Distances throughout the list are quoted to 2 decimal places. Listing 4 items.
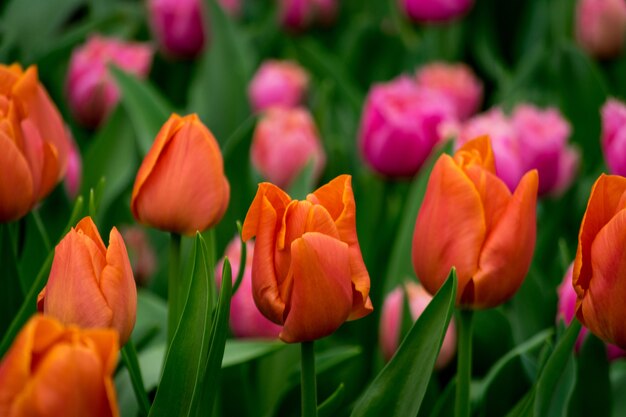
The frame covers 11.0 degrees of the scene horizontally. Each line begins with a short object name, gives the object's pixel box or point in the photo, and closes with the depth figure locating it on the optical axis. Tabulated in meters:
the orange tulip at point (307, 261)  1.31
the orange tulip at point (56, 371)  1.23
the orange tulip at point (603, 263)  1.32
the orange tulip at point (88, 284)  1.31
